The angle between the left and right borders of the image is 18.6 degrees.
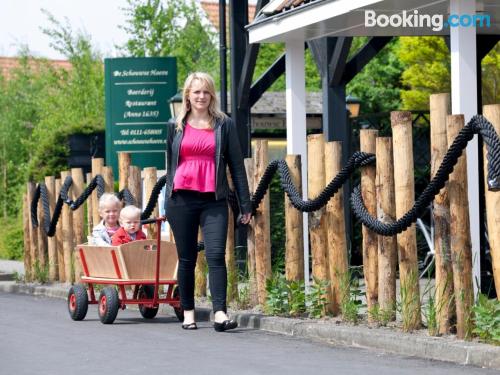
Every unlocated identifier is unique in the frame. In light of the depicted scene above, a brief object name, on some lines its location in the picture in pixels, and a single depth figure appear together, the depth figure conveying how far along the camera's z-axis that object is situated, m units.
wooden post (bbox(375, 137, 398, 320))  10.68
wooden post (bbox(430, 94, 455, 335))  9.91
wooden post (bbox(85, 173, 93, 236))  16.84
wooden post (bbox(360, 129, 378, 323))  11.02
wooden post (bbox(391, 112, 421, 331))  10.34
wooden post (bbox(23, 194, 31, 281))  19.08
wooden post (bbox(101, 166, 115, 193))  16.25
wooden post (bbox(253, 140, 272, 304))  12.61
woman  11.61
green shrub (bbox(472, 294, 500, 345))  9.26
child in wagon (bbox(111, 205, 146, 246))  13.13
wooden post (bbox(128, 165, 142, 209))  15.61
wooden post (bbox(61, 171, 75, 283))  17.45
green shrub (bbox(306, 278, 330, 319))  11.59
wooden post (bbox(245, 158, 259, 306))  12.81
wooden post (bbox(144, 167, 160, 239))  14.98
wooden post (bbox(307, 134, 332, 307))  11.81
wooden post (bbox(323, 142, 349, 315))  11.59
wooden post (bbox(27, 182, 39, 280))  18.83
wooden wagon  12.59
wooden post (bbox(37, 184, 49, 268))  18.50
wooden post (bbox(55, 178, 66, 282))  17.88
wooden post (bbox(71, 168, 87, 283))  17.06
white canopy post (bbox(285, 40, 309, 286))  14.73
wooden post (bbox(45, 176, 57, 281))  18.09
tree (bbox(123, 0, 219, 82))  35.44
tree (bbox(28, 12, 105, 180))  38.84
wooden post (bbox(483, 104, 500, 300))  9.38
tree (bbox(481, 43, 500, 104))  30.50
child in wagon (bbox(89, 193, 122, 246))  13.35
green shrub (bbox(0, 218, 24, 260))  27.66
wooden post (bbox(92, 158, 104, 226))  16.56
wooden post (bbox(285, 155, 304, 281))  12.22
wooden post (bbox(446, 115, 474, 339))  9.72
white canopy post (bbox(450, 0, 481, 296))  11.09
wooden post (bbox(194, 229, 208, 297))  14.08
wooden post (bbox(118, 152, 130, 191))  15.77
